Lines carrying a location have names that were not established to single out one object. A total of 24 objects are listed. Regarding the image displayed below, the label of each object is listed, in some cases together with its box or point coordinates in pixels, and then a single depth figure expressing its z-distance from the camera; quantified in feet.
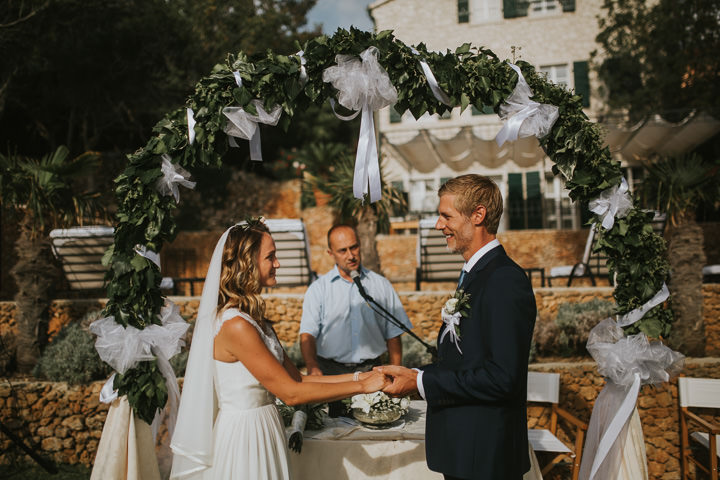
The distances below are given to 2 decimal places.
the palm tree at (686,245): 23.27
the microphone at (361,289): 11.39
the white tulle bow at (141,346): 11.00
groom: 8.20
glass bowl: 11.73
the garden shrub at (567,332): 23.80
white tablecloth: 11.40
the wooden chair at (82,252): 27.44
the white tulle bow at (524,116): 11.65
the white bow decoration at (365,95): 11.19
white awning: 39.88
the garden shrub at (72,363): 21.48
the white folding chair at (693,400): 16.06
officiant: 15.70
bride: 9.49
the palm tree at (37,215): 22.25
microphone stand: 10.47
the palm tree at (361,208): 30.04
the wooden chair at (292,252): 28.17
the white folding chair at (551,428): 15.39
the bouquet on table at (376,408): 11.75
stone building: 52.54
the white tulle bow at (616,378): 11.68
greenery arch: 11.25
